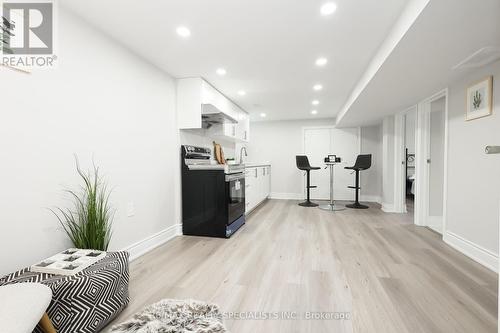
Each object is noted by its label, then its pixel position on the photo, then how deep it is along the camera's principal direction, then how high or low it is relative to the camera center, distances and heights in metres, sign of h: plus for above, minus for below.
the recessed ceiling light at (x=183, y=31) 1.93 +1.16
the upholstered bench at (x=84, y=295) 1.10 -0.71
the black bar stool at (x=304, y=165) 5.01 -0.05
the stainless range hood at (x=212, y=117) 3.13 +0.72
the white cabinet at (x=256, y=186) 3.99 -0.48
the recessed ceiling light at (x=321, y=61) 2.50 +1.16
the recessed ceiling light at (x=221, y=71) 2.78 +1.16
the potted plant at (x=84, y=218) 1.63 -0.42
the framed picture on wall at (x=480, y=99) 2.08 +0.63
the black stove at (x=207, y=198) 2.90 -0.47
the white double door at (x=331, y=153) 5.77 +0.26
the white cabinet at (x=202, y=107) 3.00 +0.78
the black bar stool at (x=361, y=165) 4.68 -0.05
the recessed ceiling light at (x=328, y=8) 1.62 +1.15
